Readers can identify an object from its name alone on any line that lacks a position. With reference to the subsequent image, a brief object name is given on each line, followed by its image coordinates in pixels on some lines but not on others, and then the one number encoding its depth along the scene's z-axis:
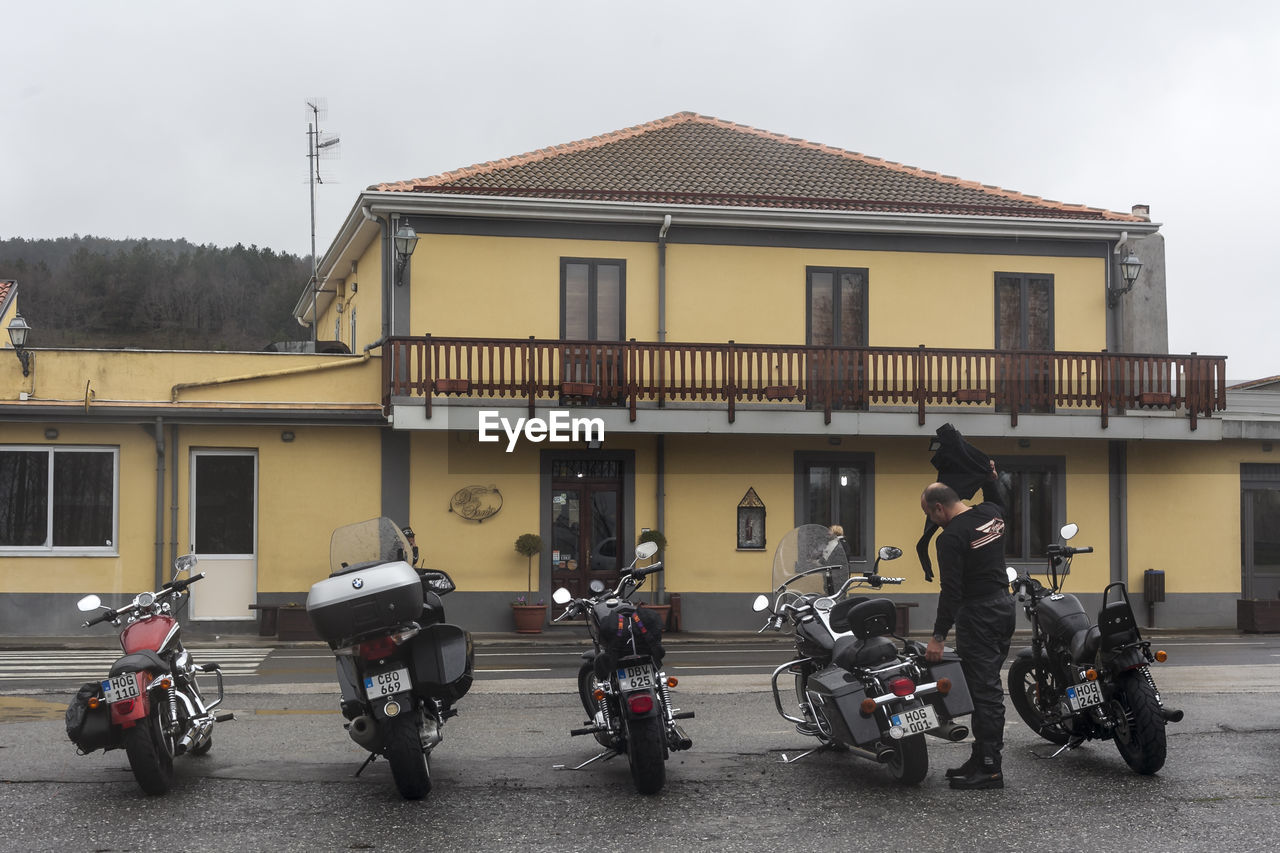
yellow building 19.17
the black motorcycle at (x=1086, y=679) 7.31
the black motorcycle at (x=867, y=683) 6.92
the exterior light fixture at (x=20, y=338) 18.61
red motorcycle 6.88
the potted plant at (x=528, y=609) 19.19
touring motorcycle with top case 6.86
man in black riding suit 7.13
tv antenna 32.09
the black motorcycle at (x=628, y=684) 6.96
